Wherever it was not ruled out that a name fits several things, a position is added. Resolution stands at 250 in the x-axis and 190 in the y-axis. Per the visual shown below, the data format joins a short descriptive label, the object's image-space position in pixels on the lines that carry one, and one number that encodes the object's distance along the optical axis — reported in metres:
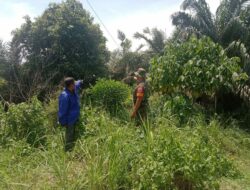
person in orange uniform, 3.80
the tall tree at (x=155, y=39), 9.54
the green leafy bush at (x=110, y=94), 5.04
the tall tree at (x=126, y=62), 9.10
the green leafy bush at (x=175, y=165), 2.34
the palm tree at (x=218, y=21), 6.65
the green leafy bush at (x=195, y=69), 4.96
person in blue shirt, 3.37
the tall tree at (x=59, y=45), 7.47
